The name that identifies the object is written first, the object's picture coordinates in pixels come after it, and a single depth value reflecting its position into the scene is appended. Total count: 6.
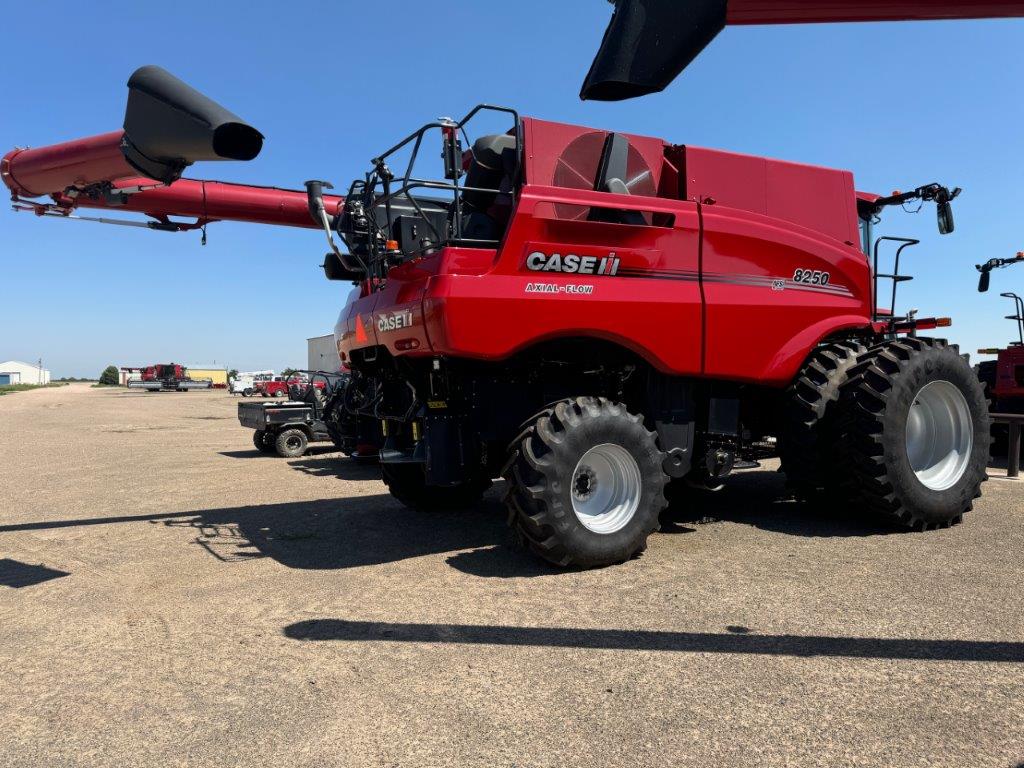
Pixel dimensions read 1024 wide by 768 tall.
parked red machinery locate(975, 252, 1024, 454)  10.96
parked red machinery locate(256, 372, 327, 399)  13.94
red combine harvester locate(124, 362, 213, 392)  59.12
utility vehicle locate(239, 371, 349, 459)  12.62
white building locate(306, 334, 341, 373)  32.28
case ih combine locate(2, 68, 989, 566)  4.55
